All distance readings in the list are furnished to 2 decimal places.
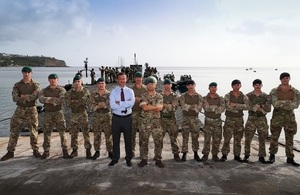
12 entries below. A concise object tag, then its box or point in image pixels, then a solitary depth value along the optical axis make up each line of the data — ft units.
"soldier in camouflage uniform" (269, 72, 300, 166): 21.33
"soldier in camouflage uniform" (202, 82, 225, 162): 22.00
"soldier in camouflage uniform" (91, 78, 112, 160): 22.04
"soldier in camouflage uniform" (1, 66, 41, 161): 22.36
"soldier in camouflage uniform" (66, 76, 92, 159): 22.27
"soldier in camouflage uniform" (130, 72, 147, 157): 22.65
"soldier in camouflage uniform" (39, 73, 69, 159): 22.25
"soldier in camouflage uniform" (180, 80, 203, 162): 22.21
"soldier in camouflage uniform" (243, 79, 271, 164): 21.68
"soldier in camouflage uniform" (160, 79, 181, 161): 22.08
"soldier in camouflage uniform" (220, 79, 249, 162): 21.89
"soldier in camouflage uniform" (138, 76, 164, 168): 20.77
